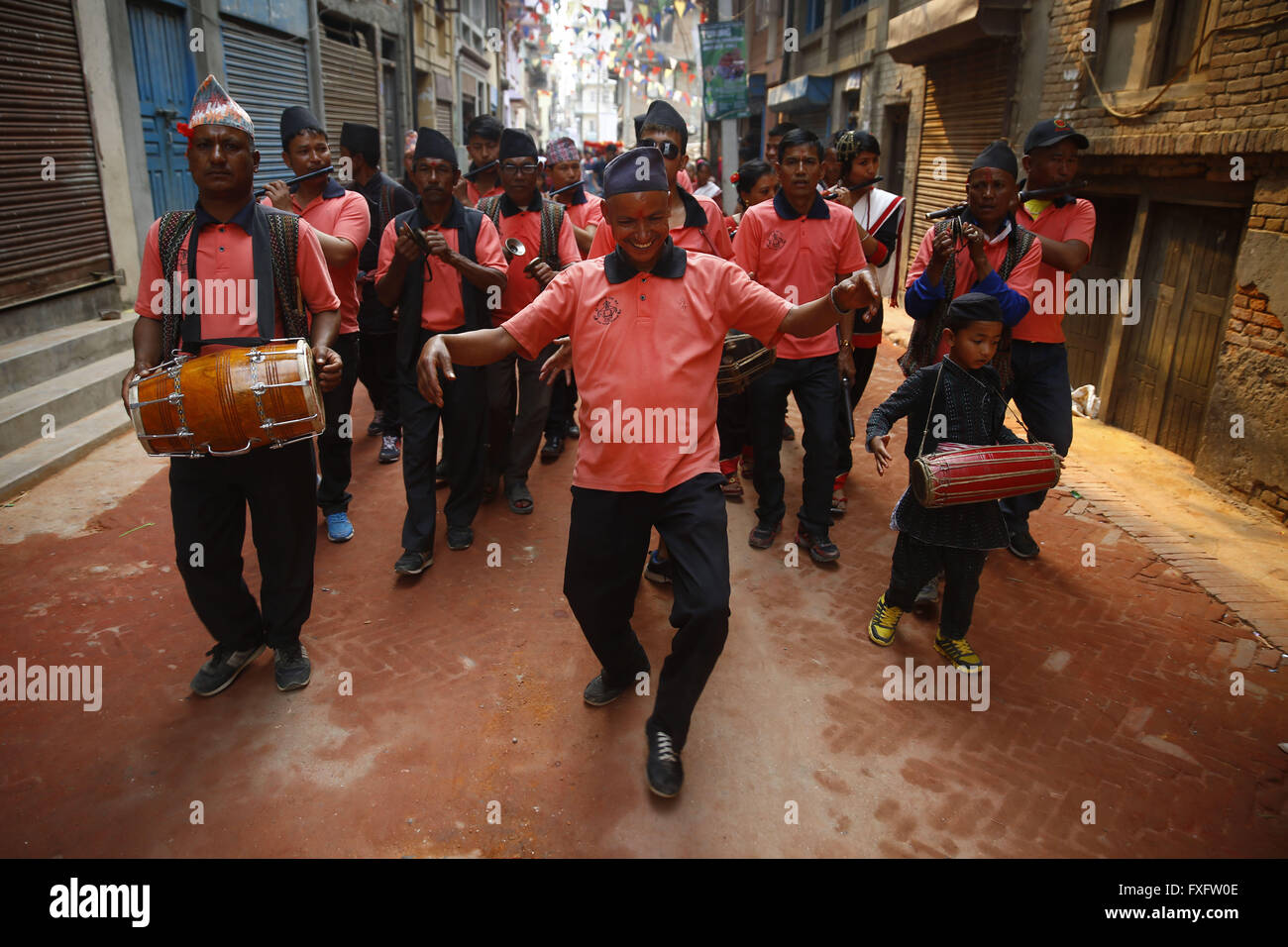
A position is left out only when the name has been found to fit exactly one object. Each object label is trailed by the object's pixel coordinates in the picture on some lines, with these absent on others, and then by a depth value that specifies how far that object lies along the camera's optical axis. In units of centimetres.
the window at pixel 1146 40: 693
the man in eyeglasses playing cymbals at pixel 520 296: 571
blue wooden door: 905
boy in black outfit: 382
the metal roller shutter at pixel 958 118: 1049
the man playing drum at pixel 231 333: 332
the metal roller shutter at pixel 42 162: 701
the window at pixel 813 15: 1930
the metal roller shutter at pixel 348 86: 1477
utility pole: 1627
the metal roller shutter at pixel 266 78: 1118
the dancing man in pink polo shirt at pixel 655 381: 299
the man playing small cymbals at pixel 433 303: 491
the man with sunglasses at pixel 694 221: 517
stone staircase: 612
